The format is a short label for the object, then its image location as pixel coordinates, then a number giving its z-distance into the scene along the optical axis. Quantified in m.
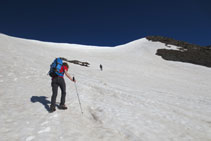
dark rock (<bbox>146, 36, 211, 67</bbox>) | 39.80
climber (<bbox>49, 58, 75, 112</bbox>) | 4.97
